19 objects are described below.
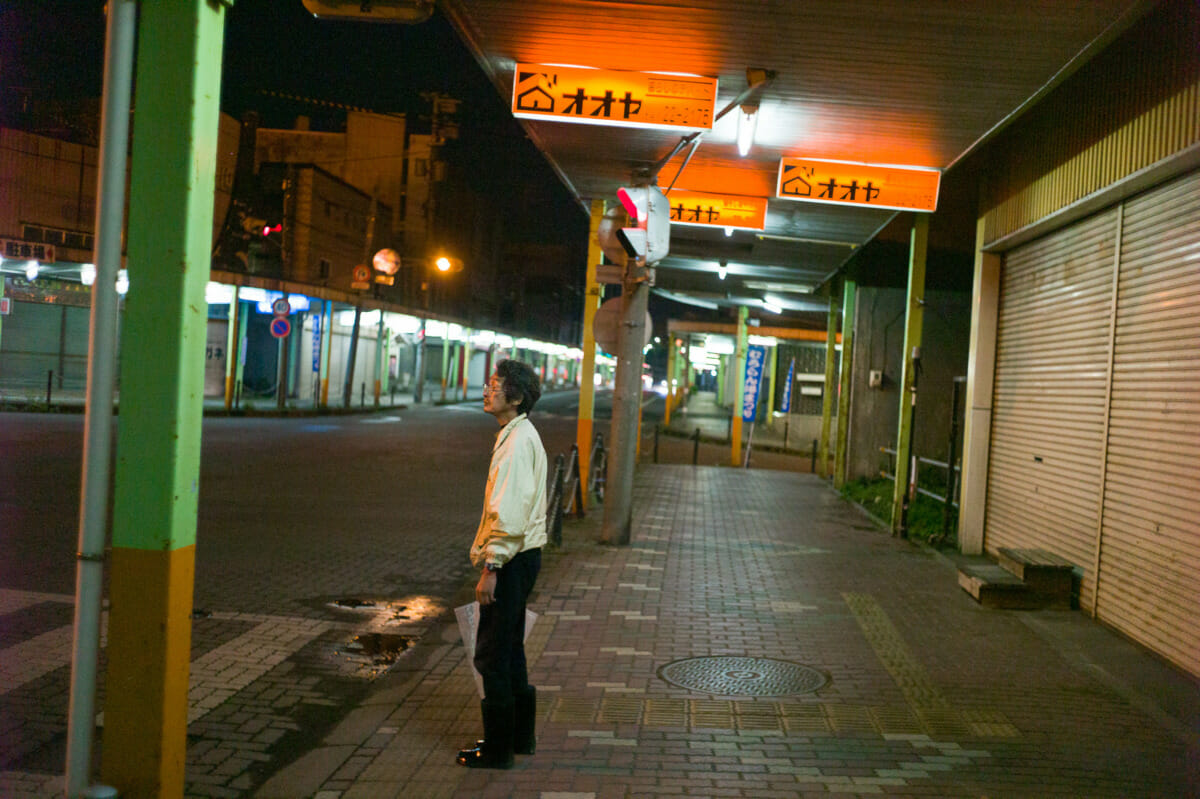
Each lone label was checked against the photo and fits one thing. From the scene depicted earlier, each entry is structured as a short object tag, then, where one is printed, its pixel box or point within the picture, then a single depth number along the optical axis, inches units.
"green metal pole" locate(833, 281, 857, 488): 719.7
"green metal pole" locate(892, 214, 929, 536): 495.5
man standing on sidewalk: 173.9
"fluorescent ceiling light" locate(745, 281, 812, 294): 864.3
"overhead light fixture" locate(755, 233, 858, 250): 602.5
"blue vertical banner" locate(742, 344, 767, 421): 890.7
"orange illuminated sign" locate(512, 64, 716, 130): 329.7
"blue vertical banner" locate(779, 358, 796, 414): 999.9
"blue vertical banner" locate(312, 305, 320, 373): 1414.4
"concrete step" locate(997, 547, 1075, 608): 330.6
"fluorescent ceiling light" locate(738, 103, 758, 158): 349.4
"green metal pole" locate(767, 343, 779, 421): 1422.2
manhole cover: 234.8
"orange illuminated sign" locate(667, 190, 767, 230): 487.8
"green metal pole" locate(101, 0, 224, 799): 138.1
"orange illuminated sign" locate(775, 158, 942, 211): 412.5
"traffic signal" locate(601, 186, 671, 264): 398.3
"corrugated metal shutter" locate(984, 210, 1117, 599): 331.0
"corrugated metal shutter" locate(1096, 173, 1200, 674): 259.6
